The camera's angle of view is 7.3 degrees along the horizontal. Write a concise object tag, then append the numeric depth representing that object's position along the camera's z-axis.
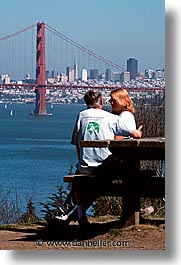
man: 9.05
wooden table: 8.88
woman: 9.16
